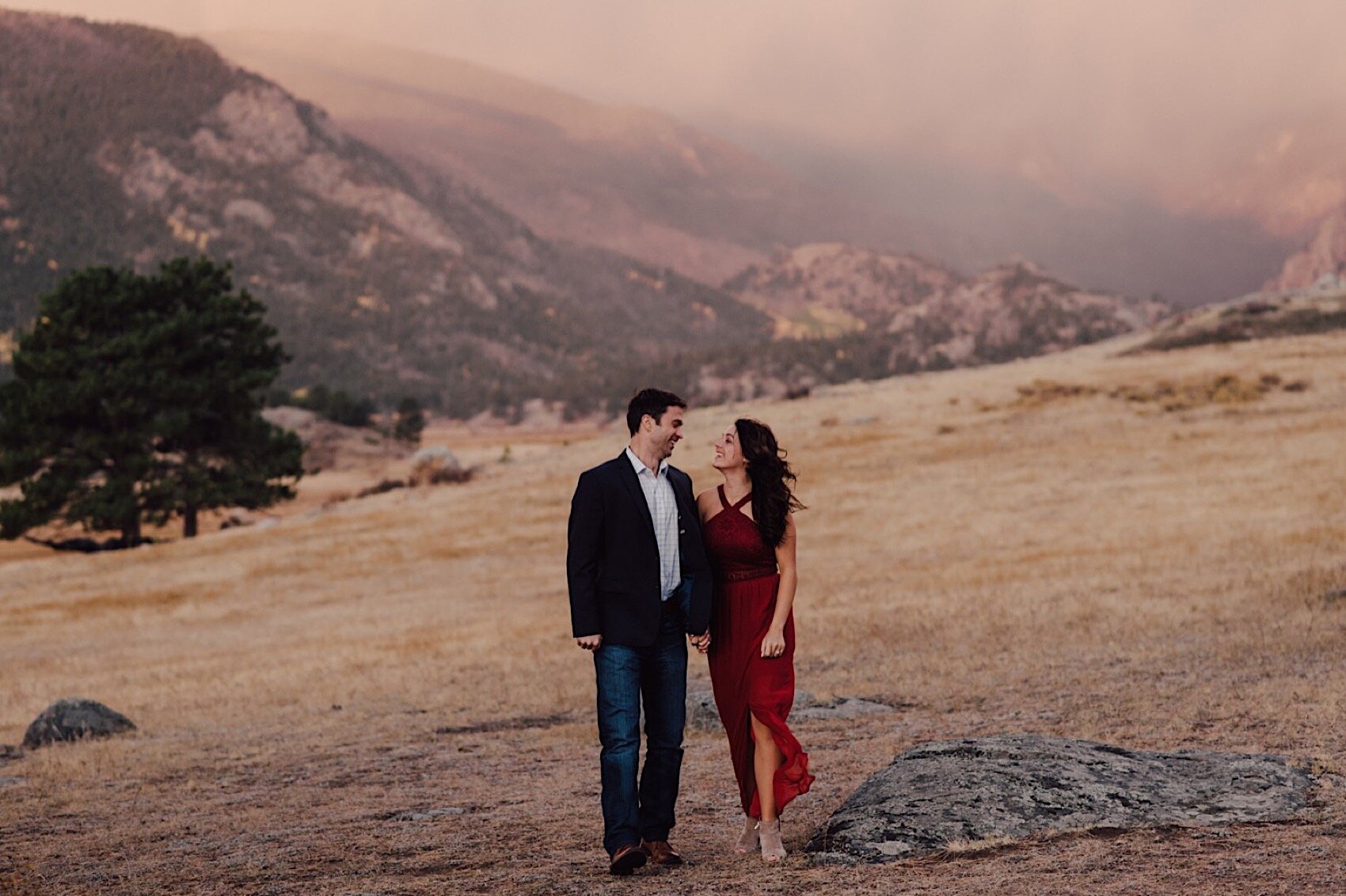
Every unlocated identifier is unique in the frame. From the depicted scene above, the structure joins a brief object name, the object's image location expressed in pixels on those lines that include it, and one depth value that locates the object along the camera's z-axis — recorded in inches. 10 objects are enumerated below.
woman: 320.5
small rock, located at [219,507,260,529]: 2513.5
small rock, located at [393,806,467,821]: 414.9
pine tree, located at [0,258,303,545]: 2066.9
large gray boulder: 311.0
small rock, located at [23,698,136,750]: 630.5
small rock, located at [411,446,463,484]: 2598.4
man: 311.7
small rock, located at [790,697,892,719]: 573.3
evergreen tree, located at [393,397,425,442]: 4542.3
